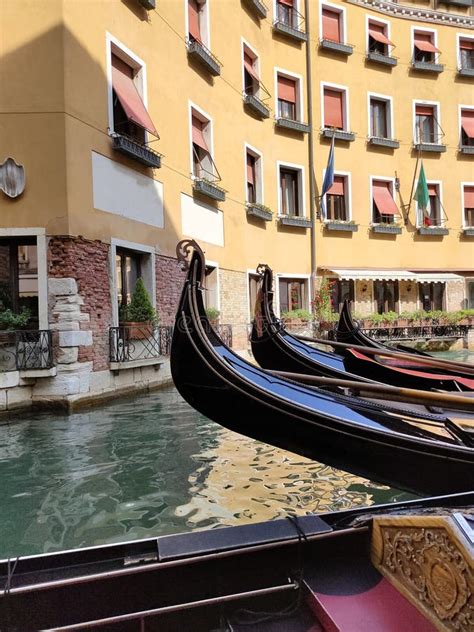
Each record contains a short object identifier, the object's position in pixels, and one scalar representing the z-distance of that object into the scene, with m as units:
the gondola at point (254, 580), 0.98
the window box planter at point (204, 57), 6.77
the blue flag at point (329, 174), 9.53
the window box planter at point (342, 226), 10.03
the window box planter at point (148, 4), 5.79
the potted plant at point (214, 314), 6.77
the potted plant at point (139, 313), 5.43
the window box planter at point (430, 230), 10.91
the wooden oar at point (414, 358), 3.05
